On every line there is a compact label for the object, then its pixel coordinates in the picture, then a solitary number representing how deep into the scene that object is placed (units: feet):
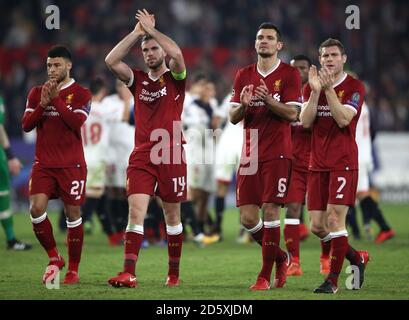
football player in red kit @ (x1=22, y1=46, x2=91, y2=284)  35.17
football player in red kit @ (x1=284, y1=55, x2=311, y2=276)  39.68
